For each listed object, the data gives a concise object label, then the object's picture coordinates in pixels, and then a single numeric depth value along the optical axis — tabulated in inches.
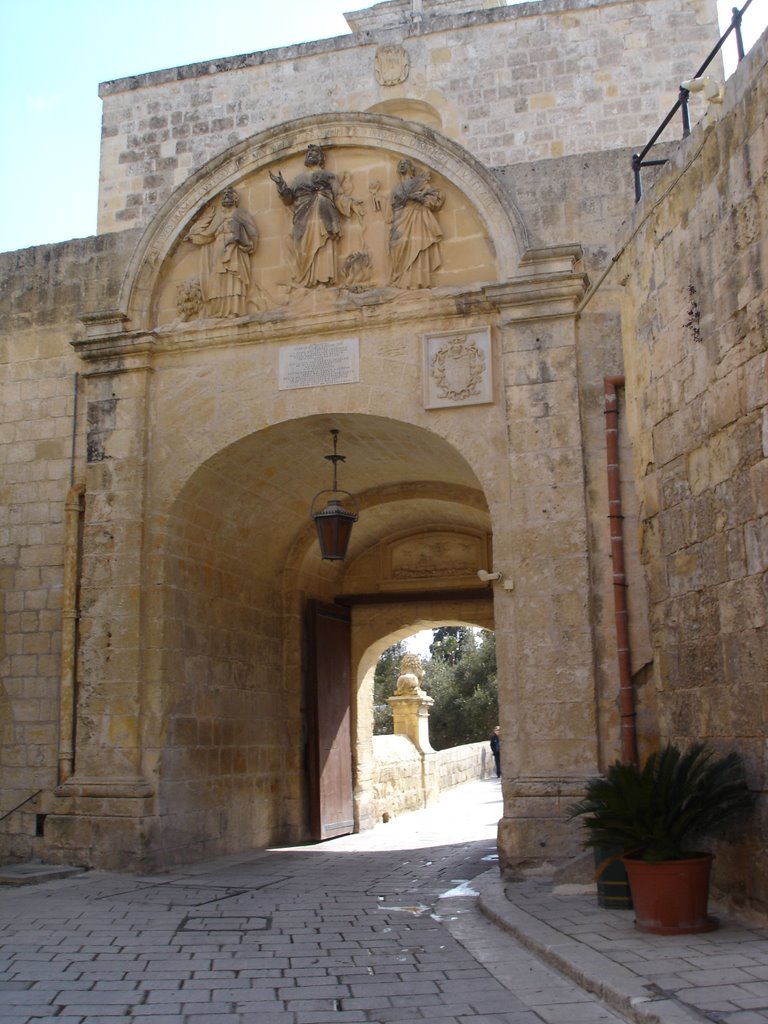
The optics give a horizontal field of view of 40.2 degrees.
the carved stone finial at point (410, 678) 656.4
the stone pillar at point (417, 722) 640.4
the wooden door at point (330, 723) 436.8
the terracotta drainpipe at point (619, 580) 282.0
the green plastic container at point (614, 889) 222.4
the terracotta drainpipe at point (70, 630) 333.1
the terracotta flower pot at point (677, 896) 187.3
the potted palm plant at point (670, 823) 188.1
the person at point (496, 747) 762.8
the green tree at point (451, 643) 1460.4
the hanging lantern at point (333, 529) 342.3
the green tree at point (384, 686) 1274.6
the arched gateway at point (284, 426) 301.9
